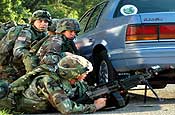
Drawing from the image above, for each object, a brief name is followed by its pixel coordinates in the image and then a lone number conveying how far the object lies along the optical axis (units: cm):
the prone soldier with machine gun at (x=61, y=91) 973
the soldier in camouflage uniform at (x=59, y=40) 1100
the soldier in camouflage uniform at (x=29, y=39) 1248
